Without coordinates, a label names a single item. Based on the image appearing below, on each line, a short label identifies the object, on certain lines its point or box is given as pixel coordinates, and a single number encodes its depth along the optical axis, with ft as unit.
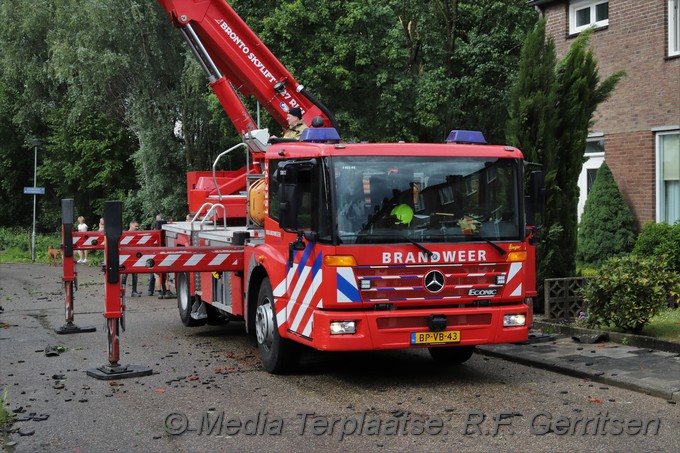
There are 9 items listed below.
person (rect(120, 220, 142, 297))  68.39
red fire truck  30.04
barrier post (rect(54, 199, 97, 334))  46.83
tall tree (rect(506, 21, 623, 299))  44.86
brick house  59.21
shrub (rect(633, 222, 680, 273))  54.13
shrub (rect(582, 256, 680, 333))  38.06
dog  109.19
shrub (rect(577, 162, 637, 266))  60.75
